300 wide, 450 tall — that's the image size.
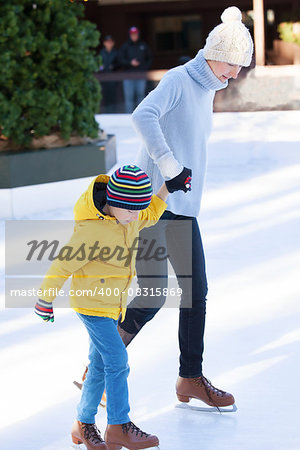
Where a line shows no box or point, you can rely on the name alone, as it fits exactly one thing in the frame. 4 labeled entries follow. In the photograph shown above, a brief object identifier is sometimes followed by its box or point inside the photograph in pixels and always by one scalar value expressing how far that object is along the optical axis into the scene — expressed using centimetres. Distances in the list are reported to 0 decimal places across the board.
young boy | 500
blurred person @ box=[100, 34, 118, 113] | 2792
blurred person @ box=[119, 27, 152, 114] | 2691
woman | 546
